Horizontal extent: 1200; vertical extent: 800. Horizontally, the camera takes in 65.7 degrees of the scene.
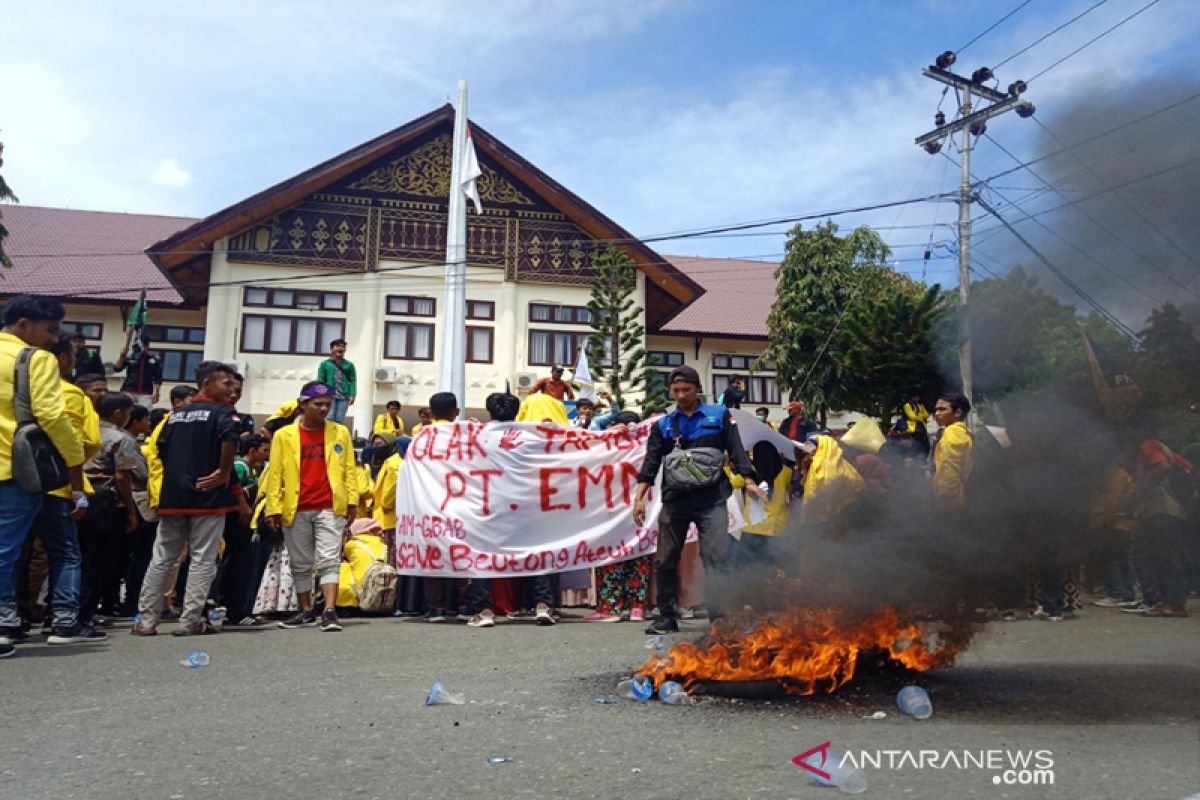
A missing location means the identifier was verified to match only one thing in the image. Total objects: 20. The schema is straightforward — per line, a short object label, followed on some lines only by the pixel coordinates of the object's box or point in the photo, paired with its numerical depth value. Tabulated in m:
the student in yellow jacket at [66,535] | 6.31
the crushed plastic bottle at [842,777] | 2.88
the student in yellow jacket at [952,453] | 4.97
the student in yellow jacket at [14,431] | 5.73
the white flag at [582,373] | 19.33
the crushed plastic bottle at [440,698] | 4.31
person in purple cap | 7.37
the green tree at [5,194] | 21.25
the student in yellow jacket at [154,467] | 7.74
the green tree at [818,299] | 25.33
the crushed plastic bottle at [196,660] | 5.57
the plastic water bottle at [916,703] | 3.85
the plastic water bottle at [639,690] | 4.38
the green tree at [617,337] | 24.62
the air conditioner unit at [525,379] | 26.95
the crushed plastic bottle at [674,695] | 4.30
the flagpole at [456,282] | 20.05
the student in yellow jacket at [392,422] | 12.03
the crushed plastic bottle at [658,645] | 5.52
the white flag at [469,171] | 22.11
